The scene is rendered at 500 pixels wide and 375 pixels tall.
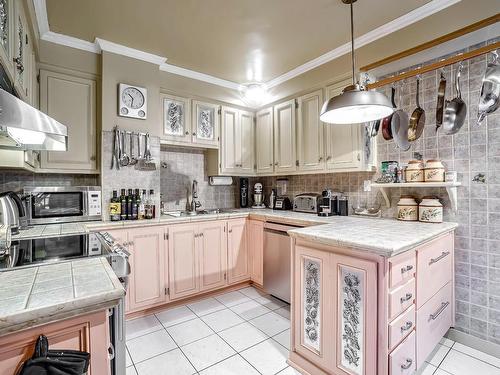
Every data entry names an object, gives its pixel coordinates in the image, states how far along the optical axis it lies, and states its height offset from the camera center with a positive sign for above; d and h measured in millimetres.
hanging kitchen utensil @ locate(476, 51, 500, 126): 1736 +641
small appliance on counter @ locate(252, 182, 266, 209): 3521 -115
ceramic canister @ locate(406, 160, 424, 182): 2053 +118
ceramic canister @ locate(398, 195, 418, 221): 2104 -183
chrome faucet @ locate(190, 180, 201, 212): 3183 -130
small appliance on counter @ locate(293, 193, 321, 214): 2828 -172
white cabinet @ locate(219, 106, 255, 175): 3225 +571
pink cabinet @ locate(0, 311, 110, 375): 706 -446
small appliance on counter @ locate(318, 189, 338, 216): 2619 -174
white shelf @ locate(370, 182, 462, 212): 1889 +7
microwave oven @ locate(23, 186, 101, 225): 2146 -125
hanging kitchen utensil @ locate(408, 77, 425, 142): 2119 +517
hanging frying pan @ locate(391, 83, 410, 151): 2215 +492
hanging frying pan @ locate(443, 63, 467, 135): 1920 +537
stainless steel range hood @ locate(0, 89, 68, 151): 837 +254
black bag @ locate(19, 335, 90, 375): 679 -461
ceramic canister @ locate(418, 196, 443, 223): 1968 -182
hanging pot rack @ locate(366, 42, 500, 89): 1466 +762
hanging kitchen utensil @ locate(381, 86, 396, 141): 2238 +499
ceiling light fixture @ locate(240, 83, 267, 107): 3248 +1185
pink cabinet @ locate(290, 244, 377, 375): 1350 -713
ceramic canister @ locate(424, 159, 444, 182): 1962 +112
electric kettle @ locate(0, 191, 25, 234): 1607 -132
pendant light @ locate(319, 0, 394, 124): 1389 +469
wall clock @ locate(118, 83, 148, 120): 2461 +833
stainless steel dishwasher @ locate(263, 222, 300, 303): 2555 -733
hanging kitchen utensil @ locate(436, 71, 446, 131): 1956 +642
